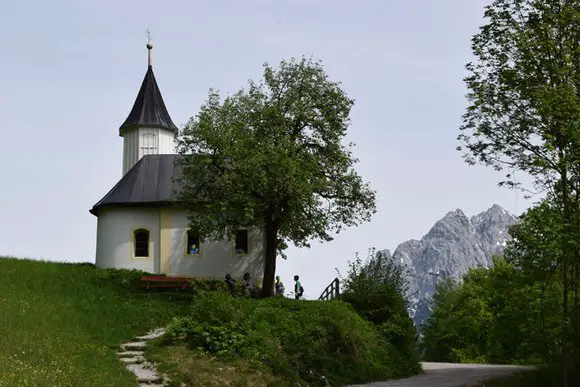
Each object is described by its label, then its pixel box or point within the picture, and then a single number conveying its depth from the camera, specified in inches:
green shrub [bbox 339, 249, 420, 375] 1096.8
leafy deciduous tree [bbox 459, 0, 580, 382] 796.0
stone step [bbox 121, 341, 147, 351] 850.1
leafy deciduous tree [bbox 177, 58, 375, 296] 1251.2
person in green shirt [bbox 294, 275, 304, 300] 1386.6
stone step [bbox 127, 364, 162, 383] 705.0
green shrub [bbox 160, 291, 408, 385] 836.6
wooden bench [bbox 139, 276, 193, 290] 1289.4
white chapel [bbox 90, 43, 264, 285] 1558.8
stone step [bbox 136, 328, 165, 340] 917.8
